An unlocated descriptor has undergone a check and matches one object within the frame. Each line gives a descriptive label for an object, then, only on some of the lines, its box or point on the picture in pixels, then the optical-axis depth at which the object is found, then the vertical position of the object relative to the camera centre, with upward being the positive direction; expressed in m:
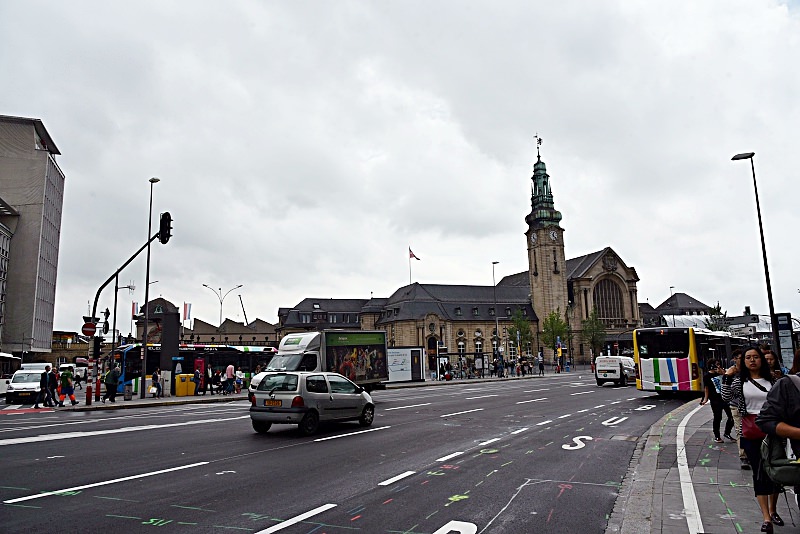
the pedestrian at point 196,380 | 33.34 -0.79
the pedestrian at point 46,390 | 25.56 -0.88
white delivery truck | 25.97 +0.42
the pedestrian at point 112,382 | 26.88 -0.64
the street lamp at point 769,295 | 21.27 +2.27
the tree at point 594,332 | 87.81 +3.59
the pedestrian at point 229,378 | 34.84 -0.74
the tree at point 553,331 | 80.88 +3.58
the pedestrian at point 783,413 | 4.99 -0.53
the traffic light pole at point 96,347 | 25.05 +0.95
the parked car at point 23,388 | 28.84 -0.85
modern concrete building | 68.69 +17.05
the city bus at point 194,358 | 38.12 +0.58
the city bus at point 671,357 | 24.25 -0.10
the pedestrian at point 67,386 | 26.66 -0.75
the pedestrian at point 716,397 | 11.99 -0.93
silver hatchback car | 13.91 -0.91
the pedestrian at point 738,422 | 7.86 -1.32
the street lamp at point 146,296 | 29.80 +3.90
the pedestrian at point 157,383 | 30.33 -0.82
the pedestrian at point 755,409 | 5.68 -0.68
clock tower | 99.06 +16.37
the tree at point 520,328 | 77.00 +3.91
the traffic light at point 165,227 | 21.61 +5.14
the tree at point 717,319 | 64.25 +3.74
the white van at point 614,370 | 36.22 -0.87
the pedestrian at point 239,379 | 37.14 -0.89
